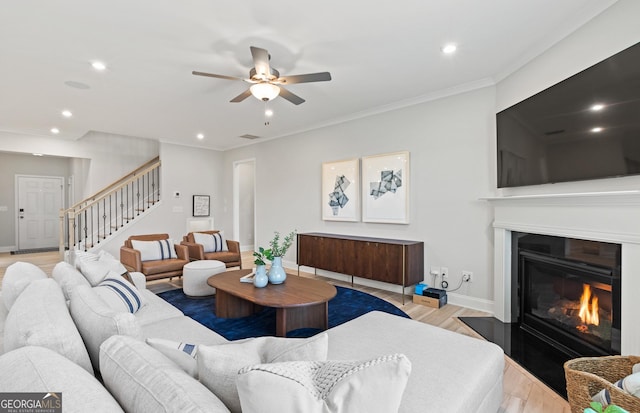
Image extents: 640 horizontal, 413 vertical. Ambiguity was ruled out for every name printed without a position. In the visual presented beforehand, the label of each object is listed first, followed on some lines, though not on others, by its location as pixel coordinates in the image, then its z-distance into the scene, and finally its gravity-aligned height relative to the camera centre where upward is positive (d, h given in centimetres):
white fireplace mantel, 204 -16
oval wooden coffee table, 280 -85
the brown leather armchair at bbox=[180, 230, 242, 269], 505 -78
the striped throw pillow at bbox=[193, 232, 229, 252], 531 -59
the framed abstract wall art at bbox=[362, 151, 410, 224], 446 +28
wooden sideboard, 402 -72
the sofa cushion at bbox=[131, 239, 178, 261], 456 -63
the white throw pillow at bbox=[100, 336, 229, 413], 80 -50
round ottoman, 407 -93
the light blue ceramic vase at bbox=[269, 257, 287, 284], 334 -71
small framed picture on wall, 755 +4
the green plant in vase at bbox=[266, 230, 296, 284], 333 -64
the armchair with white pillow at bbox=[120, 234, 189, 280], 429 -75
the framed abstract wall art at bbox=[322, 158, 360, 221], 507 +28
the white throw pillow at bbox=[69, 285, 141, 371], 127 -50
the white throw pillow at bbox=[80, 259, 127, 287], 247 -52
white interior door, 794 -3
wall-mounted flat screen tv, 210 +64
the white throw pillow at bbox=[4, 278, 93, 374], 111 -46
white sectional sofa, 82 -50
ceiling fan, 265 +119
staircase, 688 +9
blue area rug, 307 -122
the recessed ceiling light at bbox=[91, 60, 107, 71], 322 +151
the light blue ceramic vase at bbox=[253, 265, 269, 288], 321 -73
